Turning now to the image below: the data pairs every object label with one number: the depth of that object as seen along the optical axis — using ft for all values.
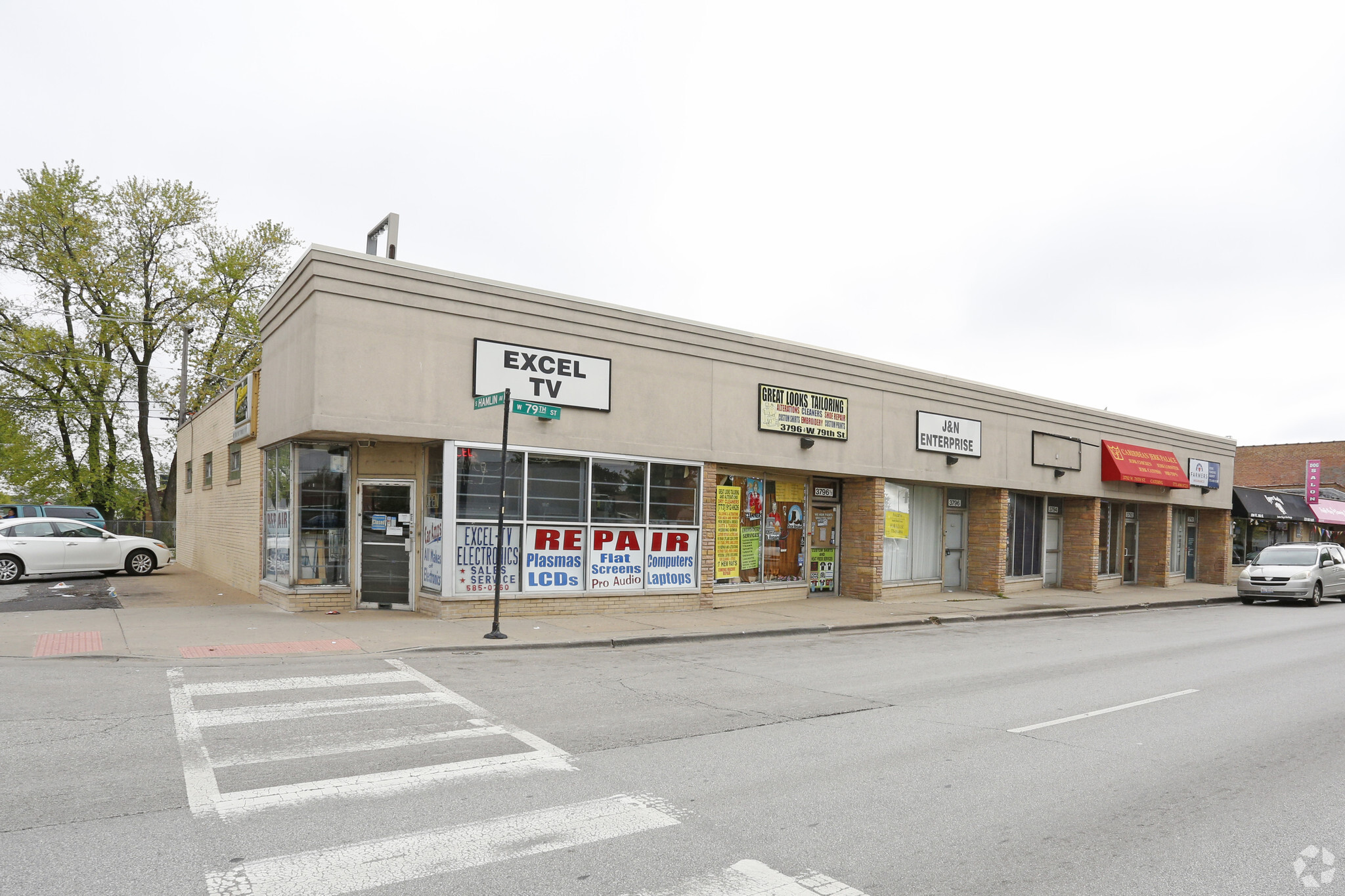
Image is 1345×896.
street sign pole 38.88
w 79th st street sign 40.32
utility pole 98.43
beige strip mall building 44.37
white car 61.77
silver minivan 78.69
